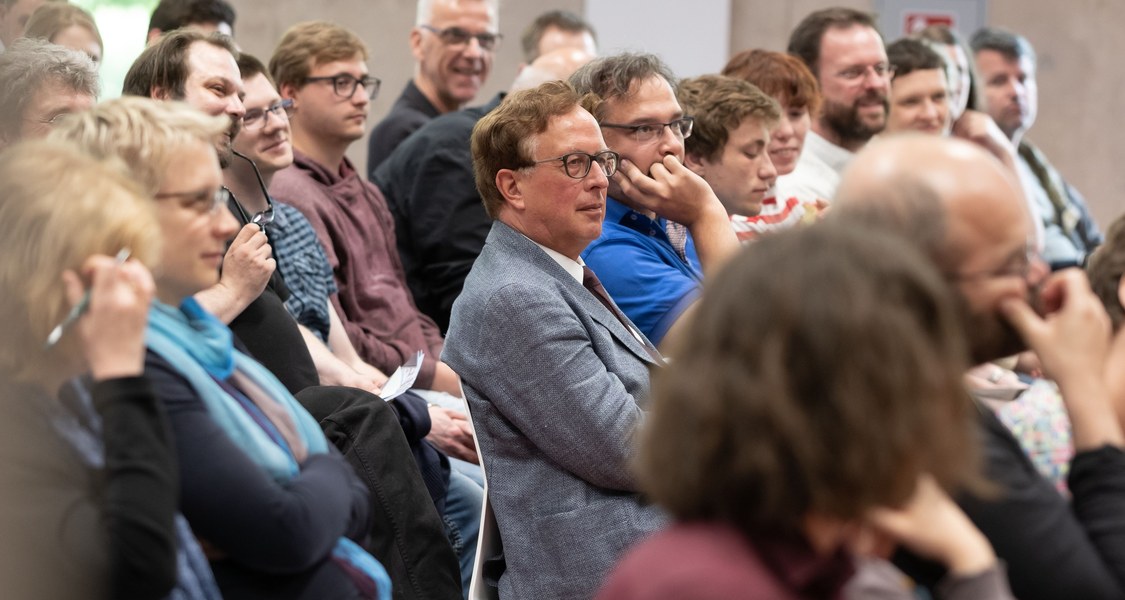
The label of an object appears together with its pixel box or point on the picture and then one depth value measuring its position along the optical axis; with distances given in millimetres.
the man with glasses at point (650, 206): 5375
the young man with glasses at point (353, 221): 6074
